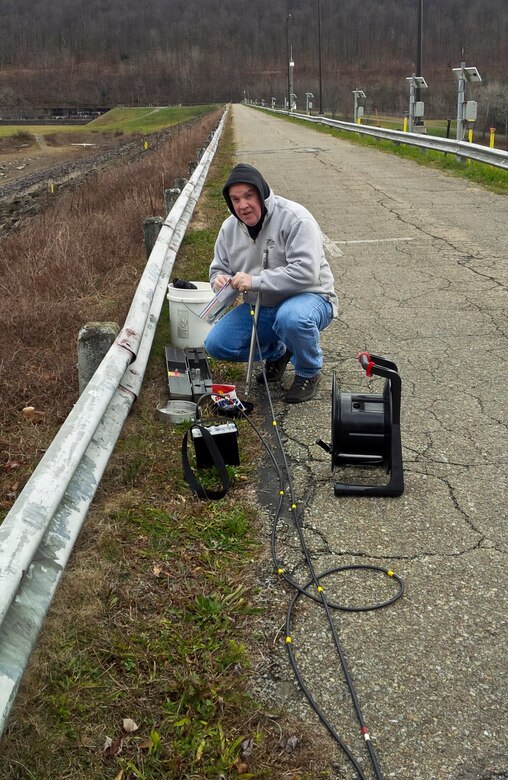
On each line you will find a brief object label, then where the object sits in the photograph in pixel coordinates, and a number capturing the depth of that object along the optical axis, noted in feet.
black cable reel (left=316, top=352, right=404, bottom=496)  12.39
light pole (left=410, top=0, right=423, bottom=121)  77.66
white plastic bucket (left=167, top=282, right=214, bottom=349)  19.12
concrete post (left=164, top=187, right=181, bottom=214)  33.56
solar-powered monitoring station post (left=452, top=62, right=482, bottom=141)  58.35
